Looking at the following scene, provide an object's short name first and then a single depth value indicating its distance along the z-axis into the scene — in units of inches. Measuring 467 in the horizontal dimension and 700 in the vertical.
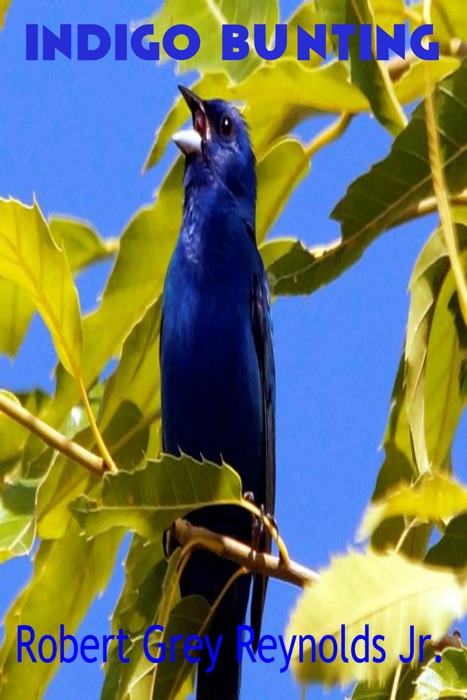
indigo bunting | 319.9
